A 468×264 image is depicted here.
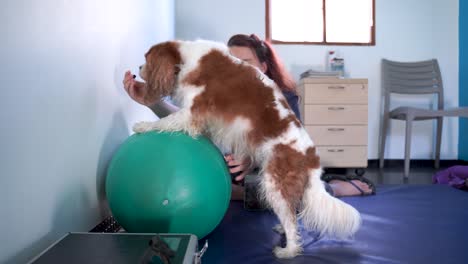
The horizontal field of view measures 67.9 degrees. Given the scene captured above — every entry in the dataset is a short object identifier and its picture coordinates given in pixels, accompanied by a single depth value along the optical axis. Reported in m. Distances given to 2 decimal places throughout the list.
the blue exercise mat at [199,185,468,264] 1.31
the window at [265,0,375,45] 4.41
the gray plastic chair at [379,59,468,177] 4.18
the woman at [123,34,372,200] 2.23
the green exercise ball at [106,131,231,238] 1.20
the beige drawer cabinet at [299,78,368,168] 3.66
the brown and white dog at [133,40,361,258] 1.30
